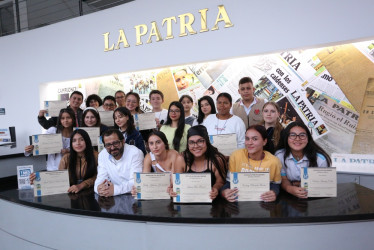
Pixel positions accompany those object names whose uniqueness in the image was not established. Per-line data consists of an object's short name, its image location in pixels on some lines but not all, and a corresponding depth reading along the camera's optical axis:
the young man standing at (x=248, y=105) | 3.59
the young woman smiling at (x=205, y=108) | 3.58
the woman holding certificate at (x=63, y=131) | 3.29
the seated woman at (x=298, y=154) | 2.31
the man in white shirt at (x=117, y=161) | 2.50
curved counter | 1.58
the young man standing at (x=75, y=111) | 4.15
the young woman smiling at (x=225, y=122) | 3.20
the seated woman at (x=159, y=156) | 2.48
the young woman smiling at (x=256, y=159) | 2.20
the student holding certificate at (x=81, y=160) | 2.70
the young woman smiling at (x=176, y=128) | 3.22
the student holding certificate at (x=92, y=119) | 3.53
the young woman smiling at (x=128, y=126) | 3.25
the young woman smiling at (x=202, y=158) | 2.29
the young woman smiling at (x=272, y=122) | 2.92
